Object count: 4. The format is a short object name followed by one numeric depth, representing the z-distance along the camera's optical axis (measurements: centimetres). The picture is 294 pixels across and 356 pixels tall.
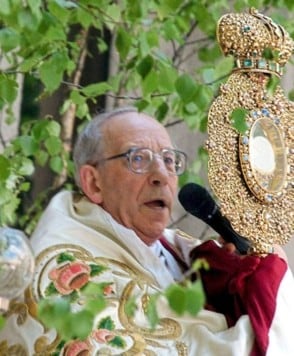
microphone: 761
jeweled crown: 777
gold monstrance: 758
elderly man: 733
